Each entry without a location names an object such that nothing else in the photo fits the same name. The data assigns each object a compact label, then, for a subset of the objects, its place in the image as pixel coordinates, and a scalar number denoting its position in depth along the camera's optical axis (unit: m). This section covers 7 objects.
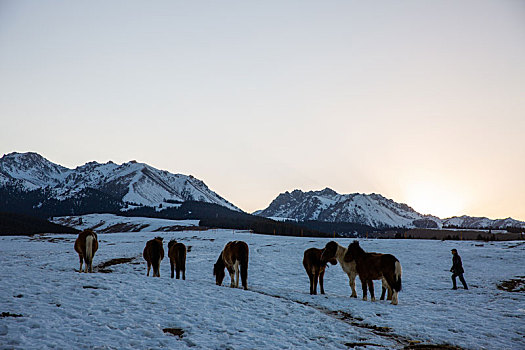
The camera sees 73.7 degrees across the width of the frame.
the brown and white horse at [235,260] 18.64
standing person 22.42
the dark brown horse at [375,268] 16.50
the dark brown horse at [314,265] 18.72
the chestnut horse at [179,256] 20.88
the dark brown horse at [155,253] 20.78
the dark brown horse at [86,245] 19.92
